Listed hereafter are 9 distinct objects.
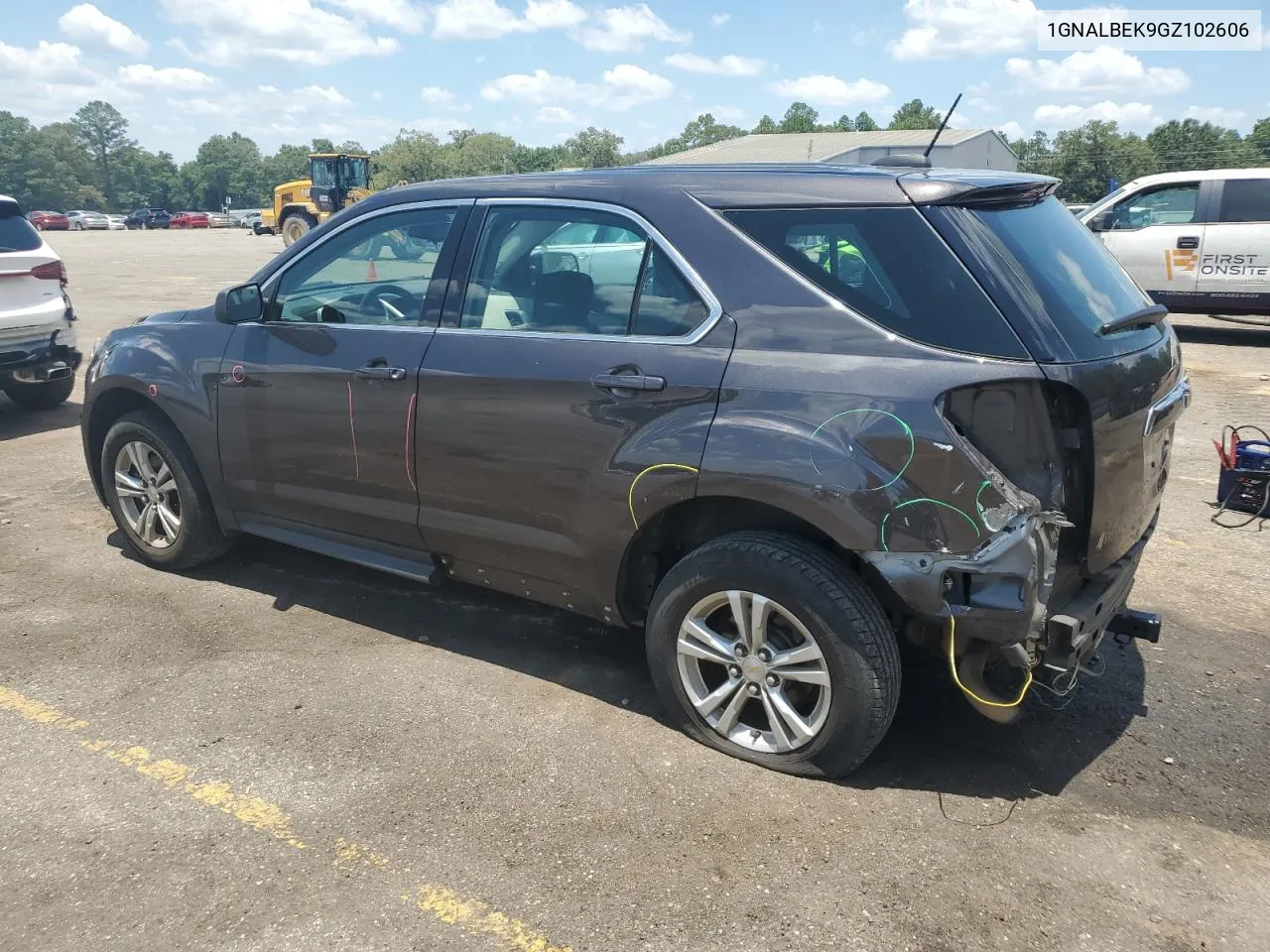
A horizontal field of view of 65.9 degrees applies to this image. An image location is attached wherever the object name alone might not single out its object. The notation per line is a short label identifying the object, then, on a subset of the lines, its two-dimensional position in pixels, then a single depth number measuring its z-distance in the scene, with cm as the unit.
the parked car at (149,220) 7556
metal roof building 5528
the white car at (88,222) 7069
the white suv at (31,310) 749
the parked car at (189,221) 7500
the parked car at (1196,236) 1175
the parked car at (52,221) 6931
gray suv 276
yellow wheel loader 3269
